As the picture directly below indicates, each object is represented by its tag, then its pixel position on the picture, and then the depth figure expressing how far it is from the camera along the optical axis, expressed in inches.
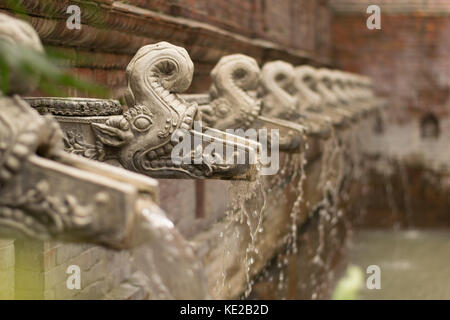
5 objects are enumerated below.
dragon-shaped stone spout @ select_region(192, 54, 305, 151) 156.9
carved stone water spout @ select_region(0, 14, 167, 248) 77.2
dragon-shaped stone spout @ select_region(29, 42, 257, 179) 120.7
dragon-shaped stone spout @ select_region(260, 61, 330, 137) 192.7
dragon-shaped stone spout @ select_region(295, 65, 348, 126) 242.5
